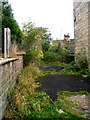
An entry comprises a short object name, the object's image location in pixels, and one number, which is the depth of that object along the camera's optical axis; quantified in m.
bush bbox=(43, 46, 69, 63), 8.38
